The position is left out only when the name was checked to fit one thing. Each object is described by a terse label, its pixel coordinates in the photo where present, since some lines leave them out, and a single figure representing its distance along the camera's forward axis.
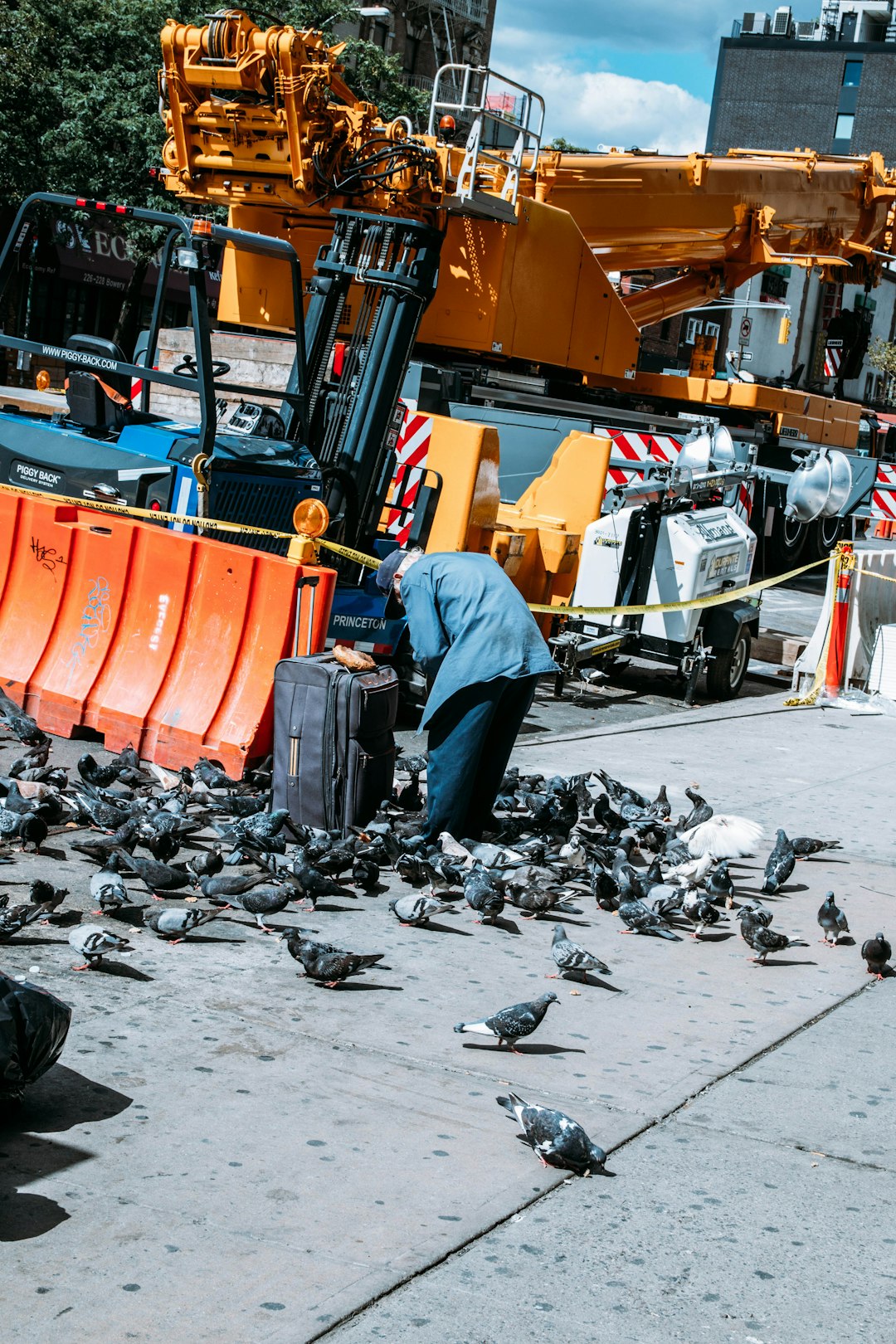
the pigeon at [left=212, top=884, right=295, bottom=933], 6.03
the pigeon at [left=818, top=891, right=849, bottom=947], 6.55
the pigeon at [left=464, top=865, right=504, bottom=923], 6.42
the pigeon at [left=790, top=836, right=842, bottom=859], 7.95
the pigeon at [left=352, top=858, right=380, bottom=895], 6.66
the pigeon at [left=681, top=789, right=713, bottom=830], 7.98
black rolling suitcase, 7.31
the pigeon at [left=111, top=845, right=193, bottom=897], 6.11
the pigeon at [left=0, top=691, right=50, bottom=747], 8.38
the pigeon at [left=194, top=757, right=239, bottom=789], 7.85
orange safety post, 13.15
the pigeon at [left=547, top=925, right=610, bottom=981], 5.69
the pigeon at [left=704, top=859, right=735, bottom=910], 6.96
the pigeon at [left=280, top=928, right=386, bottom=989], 5.36
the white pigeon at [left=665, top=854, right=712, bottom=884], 7.08
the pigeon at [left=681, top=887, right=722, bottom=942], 6.58
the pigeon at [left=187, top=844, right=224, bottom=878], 6.45
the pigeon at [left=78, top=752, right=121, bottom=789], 7.70
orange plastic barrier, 8.31
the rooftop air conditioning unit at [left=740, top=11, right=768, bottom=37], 78.31
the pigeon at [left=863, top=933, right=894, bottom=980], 6.15
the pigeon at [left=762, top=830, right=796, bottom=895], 7.32
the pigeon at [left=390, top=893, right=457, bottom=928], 6.26
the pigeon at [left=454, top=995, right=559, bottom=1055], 4.93
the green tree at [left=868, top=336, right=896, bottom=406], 60.31
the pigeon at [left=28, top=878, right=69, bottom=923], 5.67
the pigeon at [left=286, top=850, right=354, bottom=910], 6.42
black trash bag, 3.94
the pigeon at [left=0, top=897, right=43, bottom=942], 5.41
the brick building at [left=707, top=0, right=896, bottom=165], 75.88
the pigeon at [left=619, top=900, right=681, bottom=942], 6.56
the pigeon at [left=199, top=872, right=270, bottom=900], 6.22
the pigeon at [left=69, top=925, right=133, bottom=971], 5.21
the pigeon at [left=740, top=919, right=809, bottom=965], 6.21
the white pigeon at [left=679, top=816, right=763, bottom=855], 7.54
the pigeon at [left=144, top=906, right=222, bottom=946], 5.69
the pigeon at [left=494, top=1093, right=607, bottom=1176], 4.14
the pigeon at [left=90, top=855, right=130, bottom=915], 5.79
